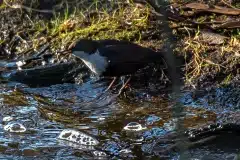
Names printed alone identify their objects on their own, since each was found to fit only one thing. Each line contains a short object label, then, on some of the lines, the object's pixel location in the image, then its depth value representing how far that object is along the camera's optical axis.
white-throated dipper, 10.25
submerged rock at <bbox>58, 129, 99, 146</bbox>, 8.40
